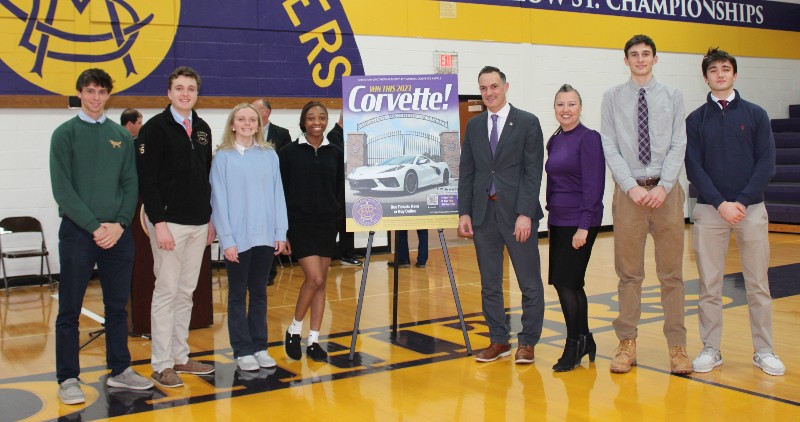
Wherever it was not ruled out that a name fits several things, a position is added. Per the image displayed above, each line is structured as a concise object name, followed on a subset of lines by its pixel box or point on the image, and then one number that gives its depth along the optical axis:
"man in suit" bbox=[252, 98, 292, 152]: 8.10
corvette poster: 5.04
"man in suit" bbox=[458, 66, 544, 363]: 4.62
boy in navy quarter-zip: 4.27
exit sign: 10.55
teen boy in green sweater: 4.00
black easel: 4.86
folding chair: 7.94
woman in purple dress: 4.36
